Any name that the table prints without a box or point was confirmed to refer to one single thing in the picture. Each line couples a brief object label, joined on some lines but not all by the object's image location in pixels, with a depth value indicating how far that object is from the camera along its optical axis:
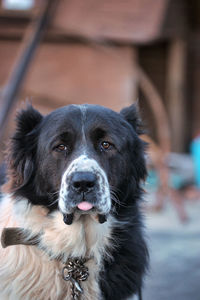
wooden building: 8.27
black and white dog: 2.88
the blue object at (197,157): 8.34
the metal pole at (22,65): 5.63
